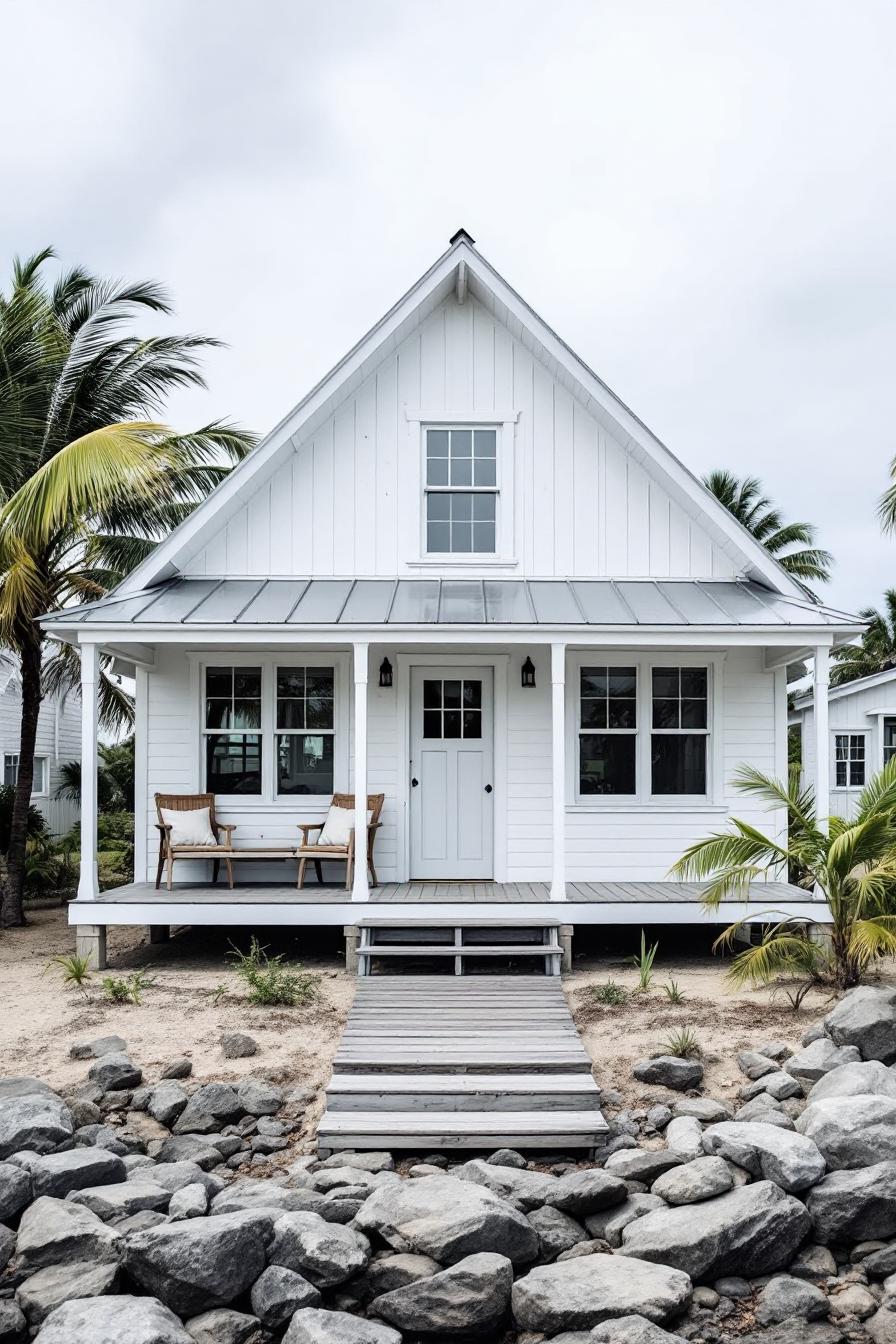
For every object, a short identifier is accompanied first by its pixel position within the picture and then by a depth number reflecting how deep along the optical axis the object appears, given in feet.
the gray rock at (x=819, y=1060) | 21.25
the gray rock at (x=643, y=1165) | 17.70
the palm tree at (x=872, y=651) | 100.68
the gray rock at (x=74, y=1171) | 17.11
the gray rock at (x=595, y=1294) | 14.24
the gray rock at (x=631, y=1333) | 13.60
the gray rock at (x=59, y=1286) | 14.57
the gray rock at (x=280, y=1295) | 14.58
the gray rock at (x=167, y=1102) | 20.25
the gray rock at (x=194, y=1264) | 14.67
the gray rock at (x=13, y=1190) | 16.60
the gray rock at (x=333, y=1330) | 13.73
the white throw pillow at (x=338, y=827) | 33.17
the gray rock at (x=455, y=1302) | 14.38
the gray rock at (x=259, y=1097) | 20.39
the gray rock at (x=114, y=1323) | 13.14
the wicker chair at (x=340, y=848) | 31.94
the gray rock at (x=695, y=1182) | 16.85
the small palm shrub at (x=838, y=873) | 25.40
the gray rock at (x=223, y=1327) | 14.28
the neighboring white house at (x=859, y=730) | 71.87
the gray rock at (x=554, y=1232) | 16.06
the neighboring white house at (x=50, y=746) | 65.51
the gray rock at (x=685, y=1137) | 18.01
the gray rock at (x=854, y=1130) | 17.81
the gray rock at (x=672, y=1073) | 21.27
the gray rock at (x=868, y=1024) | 22.03
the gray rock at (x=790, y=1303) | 14.89
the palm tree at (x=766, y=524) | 85.61
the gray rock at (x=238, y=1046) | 22.86
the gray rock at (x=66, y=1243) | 15.37
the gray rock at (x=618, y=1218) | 16.40
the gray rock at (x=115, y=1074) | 21.26
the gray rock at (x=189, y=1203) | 16.29
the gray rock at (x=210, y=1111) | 19.88
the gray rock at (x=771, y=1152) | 17.14
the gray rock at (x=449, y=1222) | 15.29
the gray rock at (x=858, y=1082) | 19.74
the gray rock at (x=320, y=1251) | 15.06
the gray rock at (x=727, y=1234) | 15.55
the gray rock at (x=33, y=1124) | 18.51
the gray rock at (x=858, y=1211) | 16.58
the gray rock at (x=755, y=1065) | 21.67
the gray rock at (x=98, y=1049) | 22.91
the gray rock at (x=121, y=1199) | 16.48
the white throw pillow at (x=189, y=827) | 33.17
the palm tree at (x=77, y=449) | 34.65
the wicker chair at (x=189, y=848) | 32.37
